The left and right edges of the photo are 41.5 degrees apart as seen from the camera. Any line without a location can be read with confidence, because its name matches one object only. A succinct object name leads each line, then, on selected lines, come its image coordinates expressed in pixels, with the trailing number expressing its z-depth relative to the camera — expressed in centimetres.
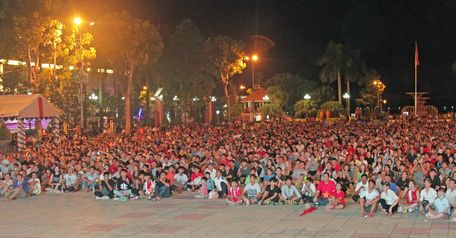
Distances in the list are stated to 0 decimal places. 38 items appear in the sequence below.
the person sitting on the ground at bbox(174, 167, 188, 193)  1786
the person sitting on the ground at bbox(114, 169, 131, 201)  1672
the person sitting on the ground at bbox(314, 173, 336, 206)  1441
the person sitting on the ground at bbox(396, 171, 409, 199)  1396
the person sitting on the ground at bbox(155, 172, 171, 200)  1663
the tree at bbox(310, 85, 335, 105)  7238
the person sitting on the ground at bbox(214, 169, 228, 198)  1653
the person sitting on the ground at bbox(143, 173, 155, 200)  1659
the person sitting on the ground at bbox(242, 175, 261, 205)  1531
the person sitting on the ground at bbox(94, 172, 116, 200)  1691
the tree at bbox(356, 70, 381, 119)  8112
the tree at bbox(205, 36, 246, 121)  5738
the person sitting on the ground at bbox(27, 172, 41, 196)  1825
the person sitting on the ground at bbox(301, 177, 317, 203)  1473
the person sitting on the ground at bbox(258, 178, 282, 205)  1512
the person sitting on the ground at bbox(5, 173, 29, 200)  1772
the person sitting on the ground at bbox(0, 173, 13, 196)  1803
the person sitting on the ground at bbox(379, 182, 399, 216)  1314
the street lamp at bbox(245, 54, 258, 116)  6961
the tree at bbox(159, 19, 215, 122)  5322
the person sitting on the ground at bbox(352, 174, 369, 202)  1380
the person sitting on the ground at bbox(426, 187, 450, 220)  1243
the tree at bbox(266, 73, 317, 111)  7100
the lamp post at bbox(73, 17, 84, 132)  3050
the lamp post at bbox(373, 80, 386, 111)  7711
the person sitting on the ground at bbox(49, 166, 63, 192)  1909
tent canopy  3009
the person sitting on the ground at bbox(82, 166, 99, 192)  1894
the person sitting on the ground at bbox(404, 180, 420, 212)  1334
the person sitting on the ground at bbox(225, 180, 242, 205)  1530
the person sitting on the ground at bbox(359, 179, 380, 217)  1312
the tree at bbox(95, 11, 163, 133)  4284
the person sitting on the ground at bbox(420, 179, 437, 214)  1283
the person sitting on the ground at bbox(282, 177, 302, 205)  1495
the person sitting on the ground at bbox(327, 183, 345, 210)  1408
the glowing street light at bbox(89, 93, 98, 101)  5028
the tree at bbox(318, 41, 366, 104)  7706
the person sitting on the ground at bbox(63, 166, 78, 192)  1908
